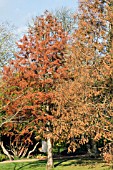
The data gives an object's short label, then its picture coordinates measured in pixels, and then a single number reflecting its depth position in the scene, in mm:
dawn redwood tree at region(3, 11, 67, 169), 19156
